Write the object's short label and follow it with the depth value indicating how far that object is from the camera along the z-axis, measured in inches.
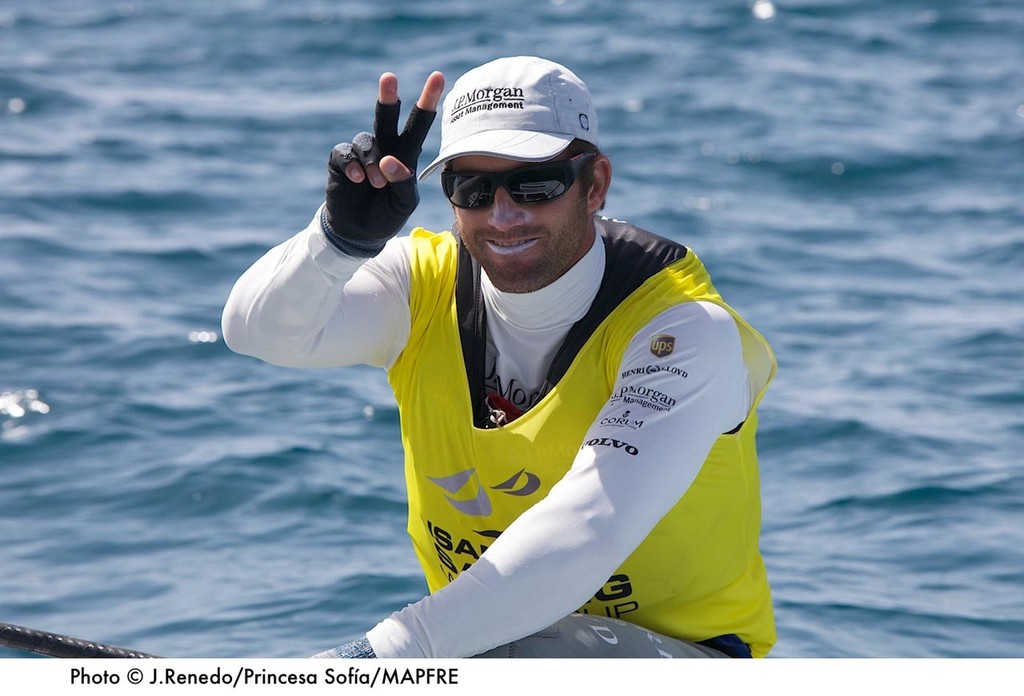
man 256.2
